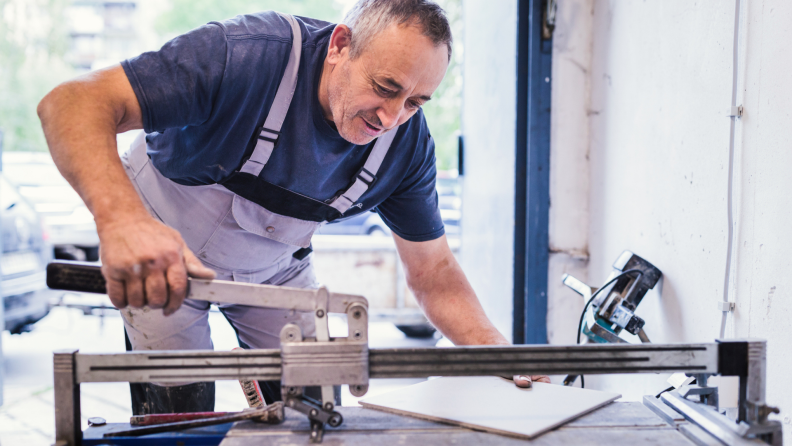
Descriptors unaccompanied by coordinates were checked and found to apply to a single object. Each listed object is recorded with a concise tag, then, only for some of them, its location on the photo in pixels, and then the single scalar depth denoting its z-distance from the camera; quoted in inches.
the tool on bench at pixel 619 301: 54.3
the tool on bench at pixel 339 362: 30.6
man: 32.8
